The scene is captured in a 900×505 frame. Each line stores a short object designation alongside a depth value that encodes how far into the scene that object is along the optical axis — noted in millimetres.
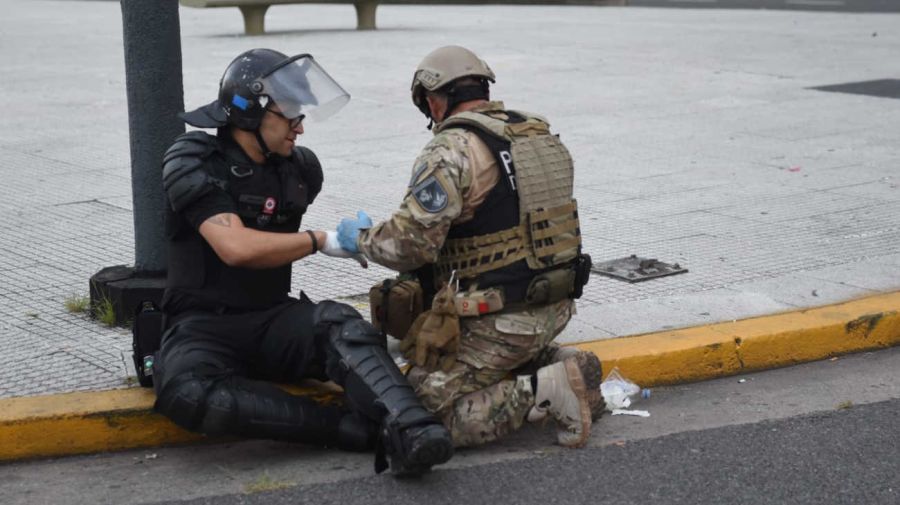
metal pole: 11133
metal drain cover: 13131
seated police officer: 9008
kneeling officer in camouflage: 9273
